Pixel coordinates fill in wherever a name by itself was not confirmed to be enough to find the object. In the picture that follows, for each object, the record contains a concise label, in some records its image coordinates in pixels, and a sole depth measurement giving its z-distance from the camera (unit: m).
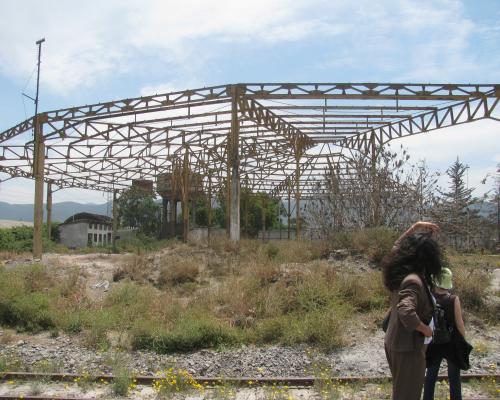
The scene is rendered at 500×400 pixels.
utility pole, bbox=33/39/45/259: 19.23
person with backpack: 5.00
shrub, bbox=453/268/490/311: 10.12
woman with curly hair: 3.89
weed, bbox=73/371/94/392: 6.89
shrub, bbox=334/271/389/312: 10.34
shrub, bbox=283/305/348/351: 8.66
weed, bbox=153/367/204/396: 6.55
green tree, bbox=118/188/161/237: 62.00
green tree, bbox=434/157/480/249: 14.44
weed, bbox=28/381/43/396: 6.68
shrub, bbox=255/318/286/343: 9.15
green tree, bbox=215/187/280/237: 32.53
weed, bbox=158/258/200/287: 13.33
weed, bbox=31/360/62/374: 7.54
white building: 49.00
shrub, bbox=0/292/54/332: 10.31
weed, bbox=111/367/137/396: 6.68
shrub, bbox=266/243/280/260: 14.93
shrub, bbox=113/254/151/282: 14.05
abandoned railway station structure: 16.45
